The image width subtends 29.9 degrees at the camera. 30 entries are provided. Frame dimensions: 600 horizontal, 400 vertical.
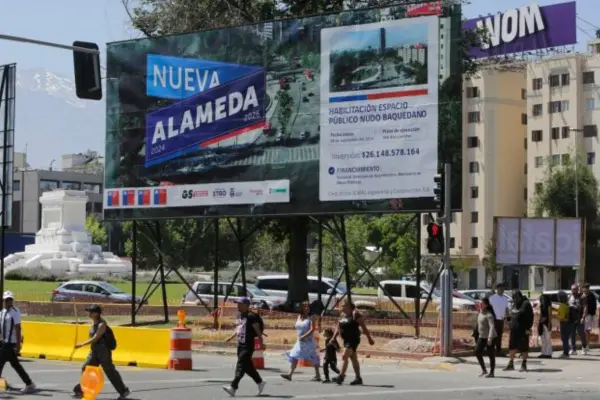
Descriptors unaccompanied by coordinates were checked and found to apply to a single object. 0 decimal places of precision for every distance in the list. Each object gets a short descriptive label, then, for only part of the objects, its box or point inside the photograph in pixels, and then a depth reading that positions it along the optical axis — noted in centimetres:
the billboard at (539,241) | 3319
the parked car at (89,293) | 5141
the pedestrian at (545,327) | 2688
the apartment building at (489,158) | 9606
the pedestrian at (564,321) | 2714
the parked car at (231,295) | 4478
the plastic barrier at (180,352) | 2353
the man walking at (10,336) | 1889
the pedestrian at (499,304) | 2534
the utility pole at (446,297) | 2688
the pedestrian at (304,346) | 2150
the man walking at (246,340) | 1792
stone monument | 8181
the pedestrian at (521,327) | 2376
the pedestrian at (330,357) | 2139
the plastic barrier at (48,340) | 2750
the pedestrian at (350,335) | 2044
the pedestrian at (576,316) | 2728
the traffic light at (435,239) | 2694
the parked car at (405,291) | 4675
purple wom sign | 9094
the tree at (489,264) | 8696
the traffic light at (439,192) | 2759
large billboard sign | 2998
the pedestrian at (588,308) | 2828
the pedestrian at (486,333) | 2231
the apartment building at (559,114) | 9062
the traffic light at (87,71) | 2048
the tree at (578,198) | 8075
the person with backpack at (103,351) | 1694
